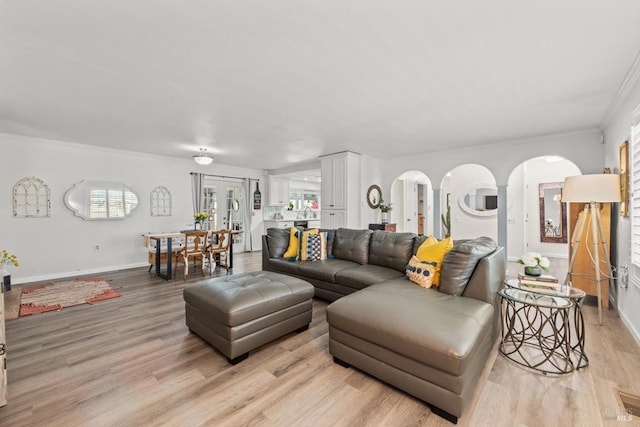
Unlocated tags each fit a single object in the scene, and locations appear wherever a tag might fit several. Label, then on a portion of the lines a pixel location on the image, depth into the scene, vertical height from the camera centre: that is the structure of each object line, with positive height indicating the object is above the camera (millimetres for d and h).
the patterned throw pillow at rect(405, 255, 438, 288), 2543 -578
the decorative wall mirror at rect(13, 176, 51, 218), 4656 +289
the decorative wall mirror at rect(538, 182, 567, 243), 6664 -123
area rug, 3477 -1135
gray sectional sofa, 1582 -748
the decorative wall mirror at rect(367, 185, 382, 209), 6602 +379
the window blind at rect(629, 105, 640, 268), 2531 +194
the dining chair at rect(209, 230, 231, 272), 5298 -610
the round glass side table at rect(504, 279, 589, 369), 2084 -641
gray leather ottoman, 2182 -829
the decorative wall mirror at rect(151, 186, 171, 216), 6188 +285
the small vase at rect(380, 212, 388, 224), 6871 -136
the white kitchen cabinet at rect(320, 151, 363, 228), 6035 +491
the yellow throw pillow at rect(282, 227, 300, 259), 4184 -509
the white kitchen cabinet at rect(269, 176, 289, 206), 8497 +662
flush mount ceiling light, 5259 +1020
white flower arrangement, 2416 -451
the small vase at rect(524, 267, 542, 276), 2451 -538
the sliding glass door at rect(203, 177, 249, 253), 7375 +233
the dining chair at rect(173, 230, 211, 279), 4949 -608
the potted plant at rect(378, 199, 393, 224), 6734 +37
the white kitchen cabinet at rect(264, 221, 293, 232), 8641 -353
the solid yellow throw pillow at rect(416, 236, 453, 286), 2569 -402
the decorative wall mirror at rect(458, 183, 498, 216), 6863 +270
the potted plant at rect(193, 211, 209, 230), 5993 -99
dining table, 4852 -626
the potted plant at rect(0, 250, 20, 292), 3461 -831
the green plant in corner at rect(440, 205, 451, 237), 7095 -263
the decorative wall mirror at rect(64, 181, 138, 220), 5195 +286
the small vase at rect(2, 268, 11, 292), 3495 -856
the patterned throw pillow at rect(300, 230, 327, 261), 3996 -506
